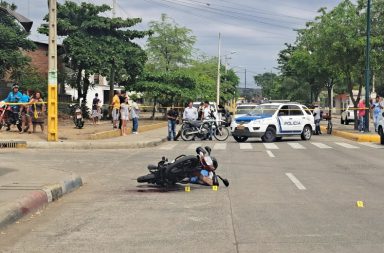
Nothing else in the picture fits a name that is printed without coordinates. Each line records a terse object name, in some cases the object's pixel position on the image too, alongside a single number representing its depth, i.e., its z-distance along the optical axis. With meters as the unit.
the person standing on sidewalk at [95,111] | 29.88
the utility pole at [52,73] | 20.17
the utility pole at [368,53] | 26.84
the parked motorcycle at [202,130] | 25.37
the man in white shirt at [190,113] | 25.19
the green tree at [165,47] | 55.62
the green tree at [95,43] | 35.00
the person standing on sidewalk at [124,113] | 24.53
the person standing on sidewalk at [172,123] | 24.85
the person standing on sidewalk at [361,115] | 29.22
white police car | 24.17
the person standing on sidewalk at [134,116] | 26.40
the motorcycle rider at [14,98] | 22.25
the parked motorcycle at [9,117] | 22.44
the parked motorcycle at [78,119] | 25.47
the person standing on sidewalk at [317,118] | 30.42
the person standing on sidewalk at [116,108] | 25.83
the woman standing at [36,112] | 22.13
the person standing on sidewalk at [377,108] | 27.78
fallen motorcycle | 10.67
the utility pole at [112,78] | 36.76
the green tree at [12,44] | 29.02
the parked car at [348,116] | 44.22
